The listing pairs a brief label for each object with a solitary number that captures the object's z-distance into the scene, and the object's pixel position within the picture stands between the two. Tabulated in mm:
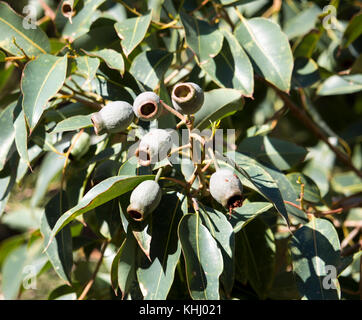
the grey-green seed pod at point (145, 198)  764
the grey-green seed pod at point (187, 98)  763
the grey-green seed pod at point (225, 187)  735
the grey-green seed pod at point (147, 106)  804
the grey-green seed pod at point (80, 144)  1021
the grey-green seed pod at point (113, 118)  803
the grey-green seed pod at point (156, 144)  766
